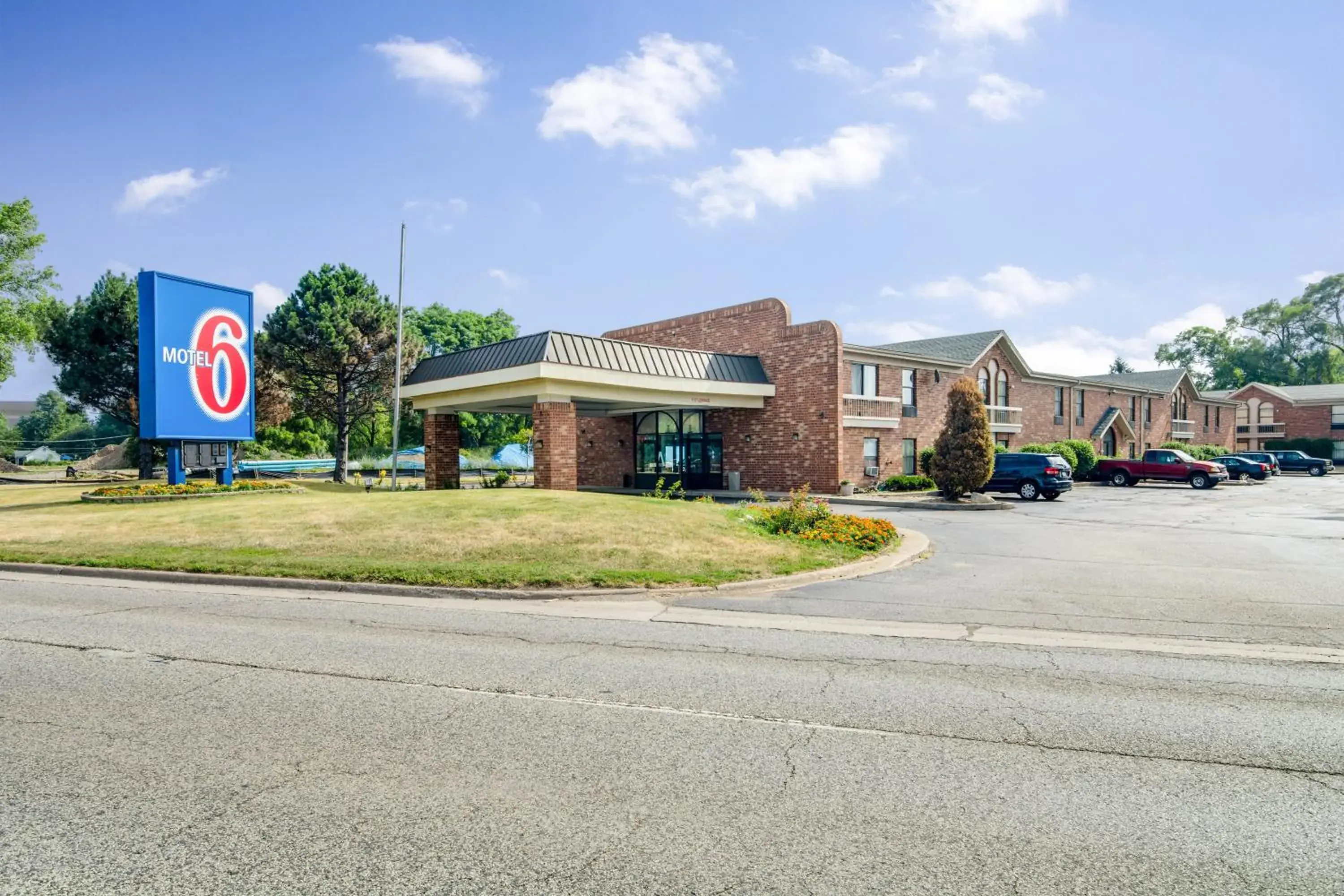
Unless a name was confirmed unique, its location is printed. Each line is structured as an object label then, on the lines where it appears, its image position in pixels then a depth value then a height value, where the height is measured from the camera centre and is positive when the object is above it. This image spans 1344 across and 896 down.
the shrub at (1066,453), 37.62 -0.17
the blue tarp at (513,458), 46.59 -0.50
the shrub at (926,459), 30.92 -0.40
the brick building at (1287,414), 61.28 +2.96
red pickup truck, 36.91 -1.01
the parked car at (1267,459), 47.75 -0.62
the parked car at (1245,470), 42.44 -1.13
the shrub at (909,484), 30.50 -1.37
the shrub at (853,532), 14.34 -1.59
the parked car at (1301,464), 49.34 -0.93
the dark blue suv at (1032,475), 28.69 -0.98
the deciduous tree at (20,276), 39.97 +9.56
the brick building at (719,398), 25.33 +1.97
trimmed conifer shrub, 25.83 +0.15
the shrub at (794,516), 15.20 -1.34
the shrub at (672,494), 29.11 -1.76
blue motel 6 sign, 20.77 +2.56
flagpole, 29.41 +1.69
